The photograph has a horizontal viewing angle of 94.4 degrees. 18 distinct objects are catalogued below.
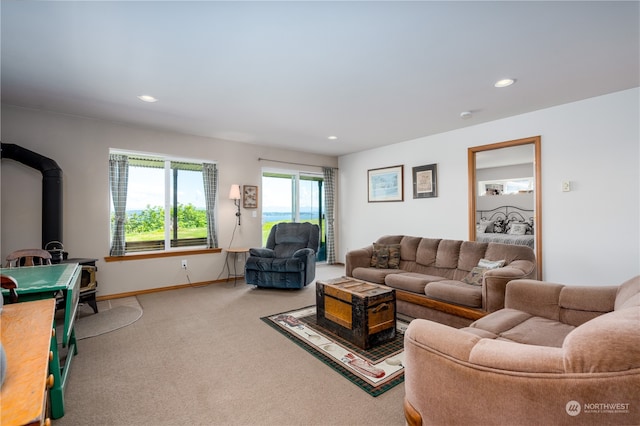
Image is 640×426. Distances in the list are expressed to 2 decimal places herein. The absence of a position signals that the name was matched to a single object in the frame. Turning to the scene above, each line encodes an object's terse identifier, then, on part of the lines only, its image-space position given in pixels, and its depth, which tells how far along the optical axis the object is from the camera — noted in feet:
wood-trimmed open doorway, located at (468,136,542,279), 21.08
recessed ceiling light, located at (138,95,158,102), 10.68
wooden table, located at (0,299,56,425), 2.14
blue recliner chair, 14.88
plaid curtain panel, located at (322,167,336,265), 22.04
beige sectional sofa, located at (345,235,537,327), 9.34
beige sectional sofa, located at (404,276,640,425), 2.82
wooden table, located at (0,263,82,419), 5.68
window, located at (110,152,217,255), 14.96
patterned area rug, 7.07
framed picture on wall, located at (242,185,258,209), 18.08
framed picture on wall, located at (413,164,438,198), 16.43
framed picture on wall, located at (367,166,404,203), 18.26
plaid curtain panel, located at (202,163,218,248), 16.97
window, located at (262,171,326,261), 19.75
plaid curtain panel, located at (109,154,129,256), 14.17
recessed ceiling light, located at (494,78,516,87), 9.61
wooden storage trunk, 8.57
